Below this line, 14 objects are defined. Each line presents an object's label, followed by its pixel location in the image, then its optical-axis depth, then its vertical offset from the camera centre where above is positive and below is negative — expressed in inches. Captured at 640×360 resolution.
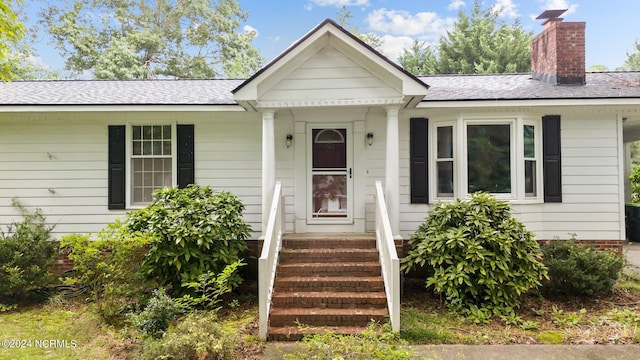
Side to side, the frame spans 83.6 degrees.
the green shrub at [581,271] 212.2 -51.7
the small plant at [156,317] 166.6 -62.1
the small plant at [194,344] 143.9 -64.8
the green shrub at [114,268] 193.3 -46.1
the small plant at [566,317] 184.9 -71.2
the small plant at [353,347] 134.9 -64.4
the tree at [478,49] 797.2 +326.8
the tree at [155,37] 760.3 +341.7
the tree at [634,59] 1182.8 +424.4
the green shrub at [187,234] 203.2 -27.5
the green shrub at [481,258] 196.7 -41.1
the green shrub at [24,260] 222.2 -47.6
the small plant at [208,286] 183.3 -55.8
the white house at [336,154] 247.1 +23.1
